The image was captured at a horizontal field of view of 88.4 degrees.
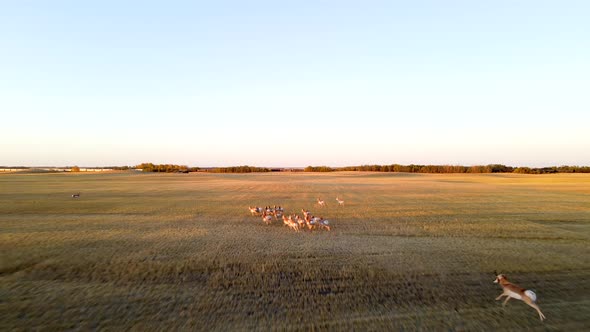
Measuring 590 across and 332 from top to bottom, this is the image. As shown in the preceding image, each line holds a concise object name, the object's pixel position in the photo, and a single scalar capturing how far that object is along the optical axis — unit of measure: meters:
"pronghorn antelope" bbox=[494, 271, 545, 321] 5.51
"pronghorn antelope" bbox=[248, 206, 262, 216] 16.10
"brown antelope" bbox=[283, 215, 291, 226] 13.33
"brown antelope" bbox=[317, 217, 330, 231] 12.90
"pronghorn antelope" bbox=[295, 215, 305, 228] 13.02
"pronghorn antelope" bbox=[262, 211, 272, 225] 13.82
